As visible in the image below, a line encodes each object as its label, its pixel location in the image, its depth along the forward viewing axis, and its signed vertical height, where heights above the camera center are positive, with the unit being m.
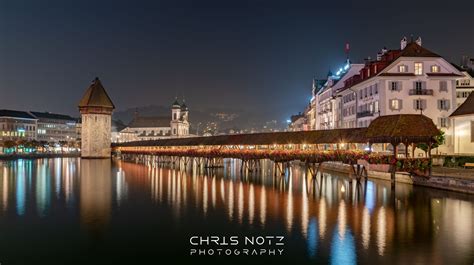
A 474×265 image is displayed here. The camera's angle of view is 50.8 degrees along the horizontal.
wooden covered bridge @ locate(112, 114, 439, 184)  31.37 -0.25
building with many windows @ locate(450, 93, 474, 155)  39.56 +1.06
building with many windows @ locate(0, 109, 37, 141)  128.12 +4.52
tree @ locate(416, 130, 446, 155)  38.12 -0.22
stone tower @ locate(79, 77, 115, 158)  97.75 +3.75
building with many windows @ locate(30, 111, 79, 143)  148.88 +4.56
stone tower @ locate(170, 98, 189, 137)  162.62 +6.11
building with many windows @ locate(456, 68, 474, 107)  51.25 +5.47
